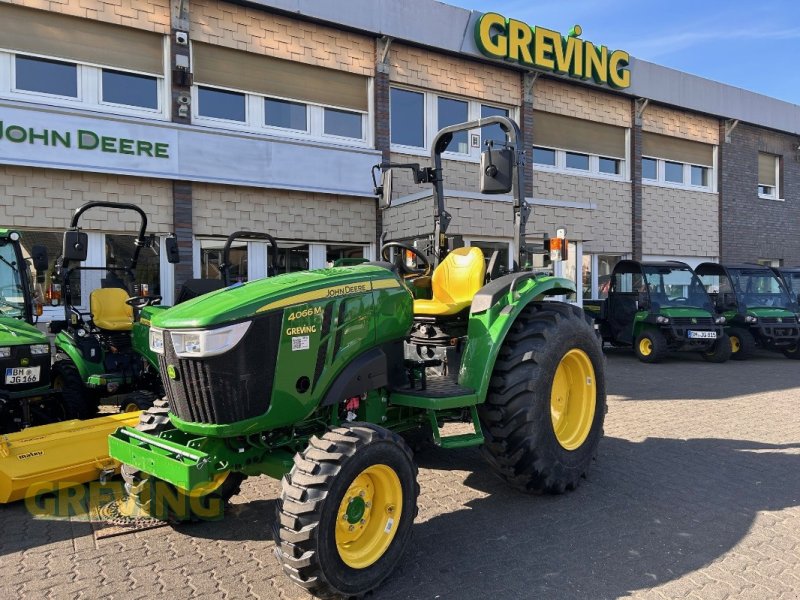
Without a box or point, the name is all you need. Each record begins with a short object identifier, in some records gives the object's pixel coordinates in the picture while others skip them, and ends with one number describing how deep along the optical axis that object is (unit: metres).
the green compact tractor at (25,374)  5.13
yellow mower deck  4.09
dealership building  9.11
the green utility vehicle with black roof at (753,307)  11.62
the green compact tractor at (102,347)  6.11
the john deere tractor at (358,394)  2.97
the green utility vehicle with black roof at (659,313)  11.04
